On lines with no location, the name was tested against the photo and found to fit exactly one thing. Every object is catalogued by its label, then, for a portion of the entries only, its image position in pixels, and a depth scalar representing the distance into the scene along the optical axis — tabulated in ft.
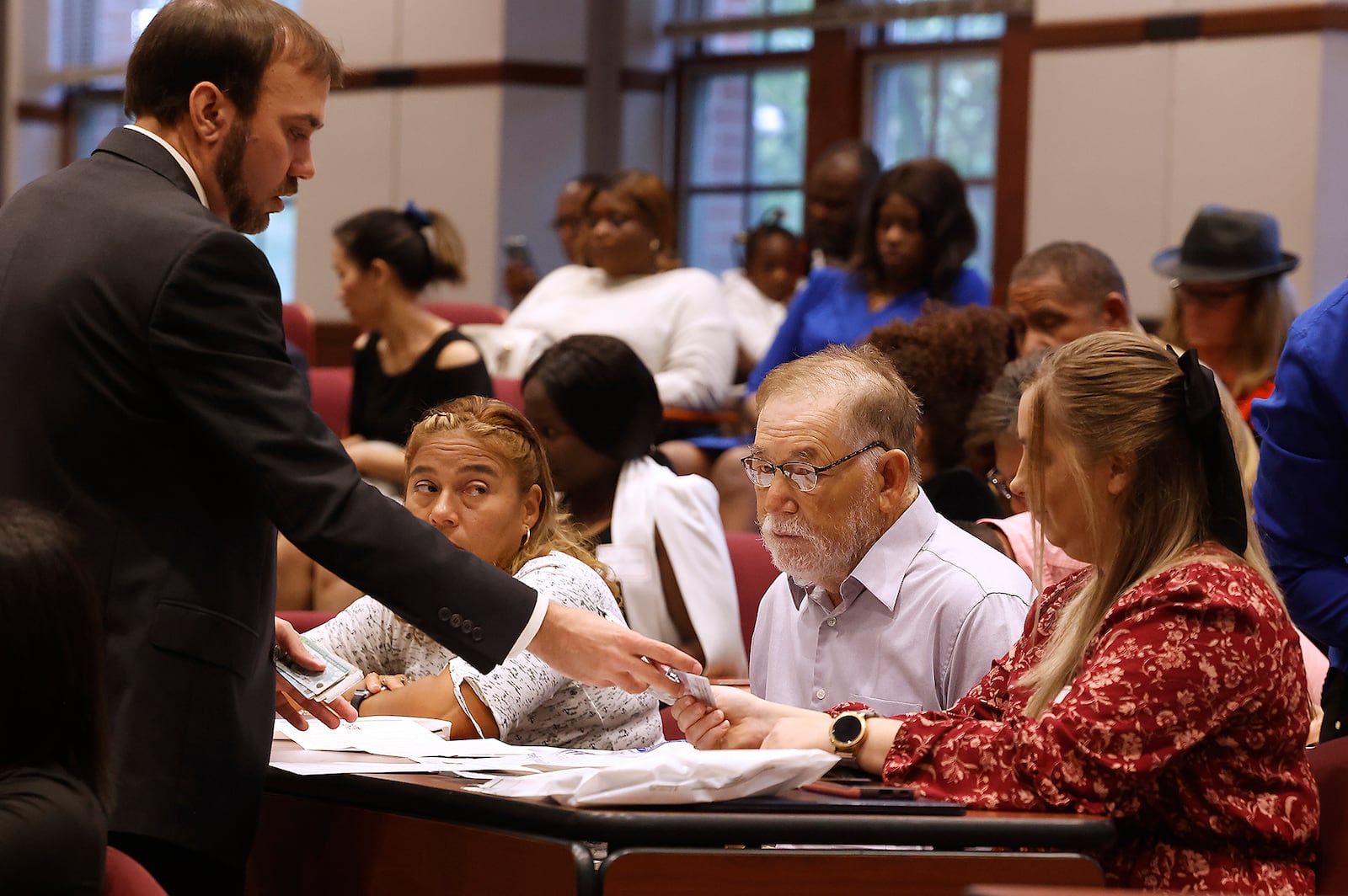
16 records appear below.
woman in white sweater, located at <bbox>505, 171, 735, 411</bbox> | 34.68
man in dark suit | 12.47
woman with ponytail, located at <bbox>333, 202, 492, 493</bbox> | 33.24
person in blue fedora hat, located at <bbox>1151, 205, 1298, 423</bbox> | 28.12
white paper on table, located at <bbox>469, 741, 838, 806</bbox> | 11.94
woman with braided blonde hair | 17.04
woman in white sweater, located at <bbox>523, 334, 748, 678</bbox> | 23.26
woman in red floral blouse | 11.74
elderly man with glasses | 16.03
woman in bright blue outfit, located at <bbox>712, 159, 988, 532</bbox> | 30.96
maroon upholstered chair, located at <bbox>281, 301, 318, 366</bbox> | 46.32
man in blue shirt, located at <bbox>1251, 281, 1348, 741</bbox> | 15.89
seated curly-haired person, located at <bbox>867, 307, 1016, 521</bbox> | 23.34
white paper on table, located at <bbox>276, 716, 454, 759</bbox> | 14.62
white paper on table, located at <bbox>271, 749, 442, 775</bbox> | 13.71
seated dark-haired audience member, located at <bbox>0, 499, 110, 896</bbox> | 10.13
